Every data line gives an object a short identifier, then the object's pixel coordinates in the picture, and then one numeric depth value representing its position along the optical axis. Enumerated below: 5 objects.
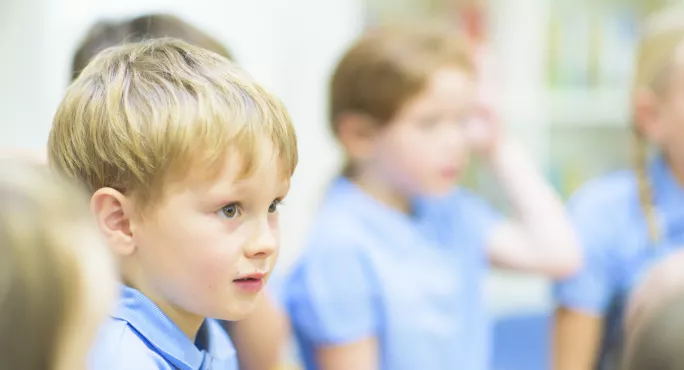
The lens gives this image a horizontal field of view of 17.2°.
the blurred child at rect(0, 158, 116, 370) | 1.30
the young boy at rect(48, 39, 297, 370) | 1.44
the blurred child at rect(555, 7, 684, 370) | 2.27
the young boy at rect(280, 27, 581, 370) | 1.99
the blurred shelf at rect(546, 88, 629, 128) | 4.36
